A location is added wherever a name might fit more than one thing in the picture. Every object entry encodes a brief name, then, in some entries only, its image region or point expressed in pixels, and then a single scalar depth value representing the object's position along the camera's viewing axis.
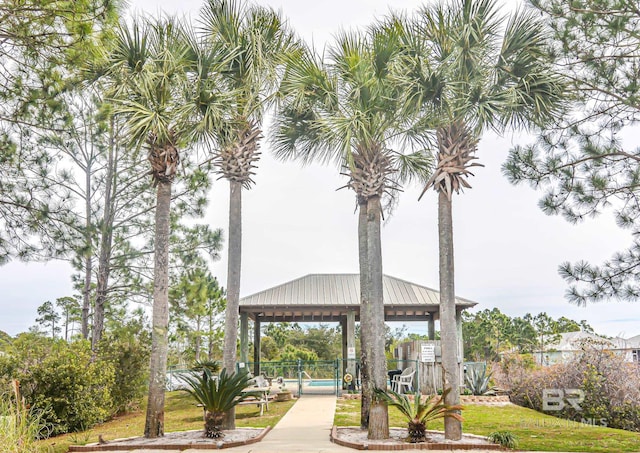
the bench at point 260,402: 12.31
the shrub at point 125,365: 14.09
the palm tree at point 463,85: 8.70
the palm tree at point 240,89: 9.94
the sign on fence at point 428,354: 16.75
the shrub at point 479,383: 15.80
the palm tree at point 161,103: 9.05
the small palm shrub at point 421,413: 8.52
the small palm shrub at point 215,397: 8.80
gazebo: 17.97
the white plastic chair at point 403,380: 16.09
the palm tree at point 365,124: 9.18
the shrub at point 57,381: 10.88
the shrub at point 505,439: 8.08
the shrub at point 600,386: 12.26
